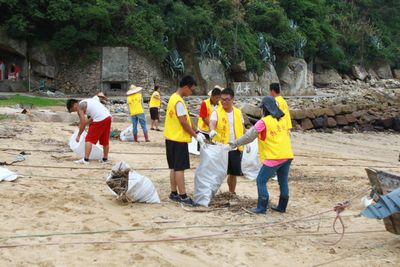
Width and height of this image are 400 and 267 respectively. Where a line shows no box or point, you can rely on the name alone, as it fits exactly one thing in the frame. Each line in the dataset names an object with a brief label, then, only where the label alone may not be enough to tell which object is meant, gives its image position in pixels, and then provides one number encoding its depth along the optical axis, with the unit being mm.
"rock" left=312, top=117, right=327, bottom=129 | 21750
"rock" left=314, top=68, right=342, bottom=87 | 47875
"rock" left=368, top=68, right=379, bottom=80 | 52475
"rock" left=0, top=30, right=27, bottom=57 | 29131
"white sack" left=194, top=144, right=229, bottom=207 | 6660
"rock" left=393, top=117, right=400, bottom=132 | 23047
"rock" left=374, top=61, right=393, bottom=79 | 54125
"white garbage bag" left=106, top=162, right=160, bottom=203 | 6516
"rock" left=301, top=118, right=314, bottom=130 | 21406
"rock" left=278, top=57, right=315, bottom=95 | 40812
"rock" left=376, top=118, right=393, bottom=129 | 23078
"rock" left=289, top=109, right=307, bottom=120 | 21359
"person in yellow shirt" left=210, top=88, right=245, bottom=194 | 6945
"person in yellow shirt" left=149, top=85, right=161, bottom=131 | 15258
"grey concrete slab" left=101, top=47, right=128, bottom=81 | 30583
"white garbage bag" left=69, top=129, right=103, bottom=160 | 9219
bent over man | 8797
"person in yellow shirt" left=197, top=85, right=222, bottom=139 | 8359
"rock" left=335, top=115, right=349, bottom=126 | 22562
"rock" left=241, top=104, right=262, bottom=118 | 19277
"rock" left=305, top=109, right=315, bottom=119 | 21667
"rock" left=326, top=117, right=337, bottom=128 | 22073
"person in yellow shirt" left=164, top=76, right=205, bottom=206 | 6527
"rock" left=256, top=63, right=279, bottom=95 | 37656
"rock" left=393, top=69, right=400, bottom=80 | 55712
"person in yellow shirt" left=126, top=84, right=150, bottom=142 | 12680
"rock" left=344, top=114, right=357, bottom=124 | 22688
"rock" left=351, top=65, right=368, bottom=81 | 50312
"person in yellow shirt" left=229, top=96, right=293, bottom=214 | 6172
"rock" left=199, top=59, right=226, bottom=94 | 34531
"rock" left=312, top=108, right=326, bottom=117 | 21906
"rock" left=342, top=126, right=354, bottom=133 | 22102
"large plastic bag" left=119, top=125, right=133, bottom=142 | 13195
